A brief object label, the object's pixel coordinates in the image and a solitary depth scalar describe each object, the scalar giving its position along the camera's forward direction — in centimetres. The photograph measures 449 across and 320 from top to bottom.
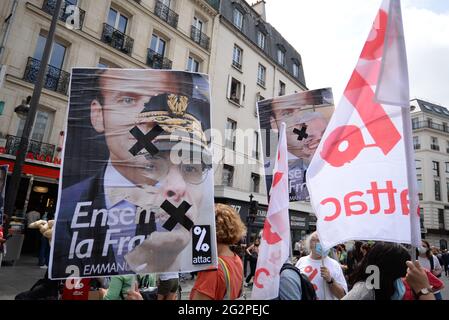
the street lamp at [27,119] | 697
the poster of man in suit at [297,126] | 488
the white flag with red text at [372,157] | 195
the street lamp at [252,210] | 1288
